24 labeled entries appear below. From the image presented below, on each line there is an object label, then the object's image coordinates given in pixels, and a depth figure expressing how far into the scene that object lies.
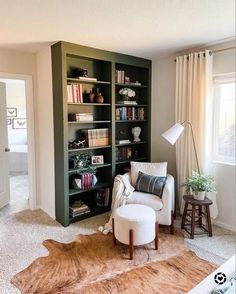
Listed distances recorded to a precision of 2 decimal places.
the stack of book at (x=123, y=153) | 3.92
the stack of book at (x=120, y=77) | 3.74
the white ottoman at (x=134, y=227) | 2.52
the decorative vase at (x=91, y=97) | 3.47
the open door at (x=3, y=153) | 3.80
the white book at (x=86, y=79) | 3.27
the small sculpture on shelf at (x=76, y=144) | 3.39
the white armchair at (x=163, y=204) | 3.01
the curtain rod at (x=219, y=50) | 2.96
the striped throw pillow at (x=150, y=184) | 3.16
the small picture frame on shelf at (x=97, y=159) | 3.61
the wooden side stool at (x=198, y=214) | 2.90
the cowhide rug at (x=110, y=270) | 2.10
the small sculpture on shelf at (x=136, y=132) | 4.08
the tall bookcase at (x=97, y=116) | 3.15
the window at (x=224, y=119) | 3.09
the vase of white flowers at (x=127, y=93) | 3.84
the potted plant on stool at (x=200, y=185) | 2.93
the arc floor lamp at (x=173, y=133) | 3.06
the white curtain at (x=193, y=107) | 3.16
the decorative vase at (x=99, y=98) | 3.50
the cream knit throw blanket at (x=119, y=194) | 3.11
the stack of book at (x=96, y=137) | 3.50
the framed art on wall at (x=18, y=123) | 6.95
